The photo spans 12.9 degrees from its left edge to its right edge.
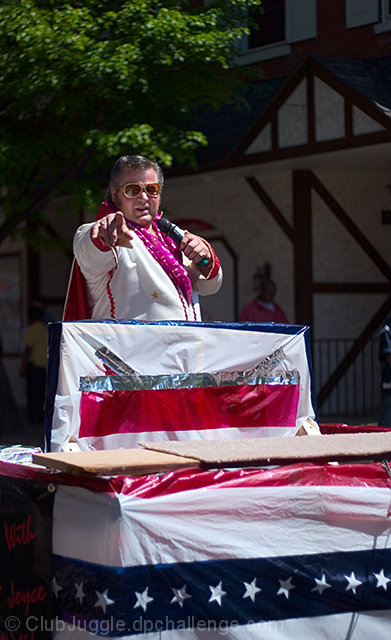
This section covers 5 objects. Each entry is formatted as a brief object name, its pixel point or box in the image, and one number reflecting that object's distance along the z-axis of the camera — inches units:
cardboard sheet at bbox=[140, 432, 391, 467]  198.5
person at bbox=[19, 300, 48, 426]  927.8
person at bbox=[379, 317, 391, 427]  570.8
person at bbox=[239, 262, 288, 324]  838.1
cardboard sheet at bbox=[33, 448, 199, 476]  186.9
